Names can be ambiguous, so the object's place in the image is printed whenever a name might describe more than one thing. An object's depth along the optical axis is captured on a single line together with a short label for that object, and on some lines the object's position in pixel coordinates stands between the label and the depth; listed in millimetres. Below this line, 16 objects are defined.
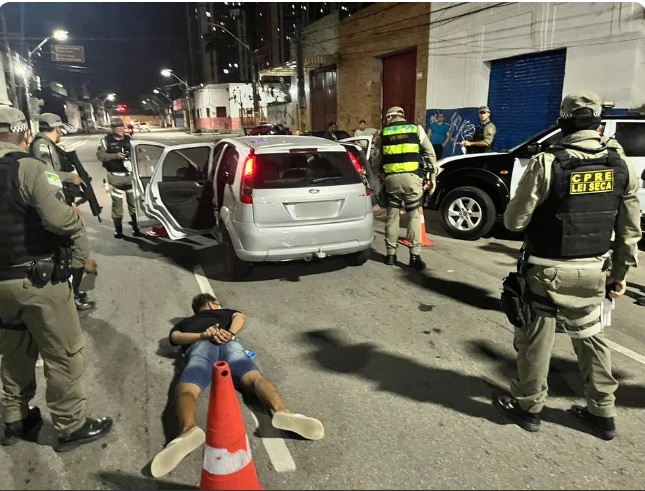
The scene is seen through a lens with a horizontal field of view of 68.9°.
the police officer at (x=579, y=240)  2525
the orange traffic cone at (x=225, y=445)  2162
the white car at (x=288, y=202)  4996
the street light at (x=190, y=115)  65225
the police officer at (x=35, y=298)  2406
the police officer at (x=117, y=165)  7488
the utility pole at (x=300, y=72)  21391
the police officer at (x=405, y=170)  5660
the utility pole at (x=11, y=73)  19289
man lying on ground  2520
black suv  6387
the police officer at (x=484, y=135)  9125
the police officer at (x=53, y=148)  4785
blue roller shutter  11211
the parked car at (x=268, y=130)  19634
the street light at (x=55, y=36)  21047
